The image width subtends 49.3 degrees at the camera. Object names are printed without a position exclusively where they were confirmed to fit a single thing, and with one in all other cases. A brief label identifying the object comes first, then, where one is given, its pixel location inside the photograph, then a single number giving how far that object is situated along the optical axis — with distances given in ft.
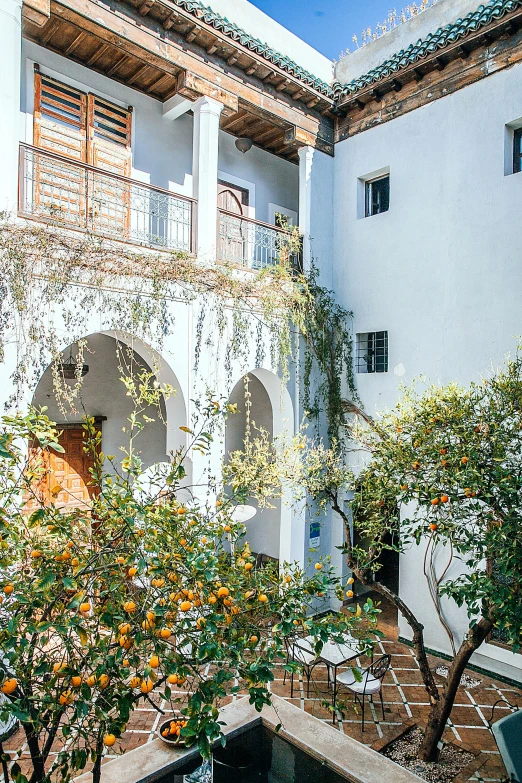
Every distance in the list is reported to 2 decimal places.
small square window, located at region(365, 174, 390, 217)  33.19
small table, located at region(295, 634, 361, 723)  22.11
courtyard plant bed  18.13
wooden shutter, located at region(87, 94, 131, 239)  27.76
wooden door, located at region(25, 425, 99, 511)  30.73
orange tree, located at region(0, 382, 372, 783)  7.60
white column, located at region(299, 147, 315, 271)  33.06
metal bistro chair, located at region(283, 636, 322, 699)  22.58
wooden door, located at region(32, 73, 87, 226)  25.70
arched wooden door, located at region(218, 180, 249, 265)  31.35
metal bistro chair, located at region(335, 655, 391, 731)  21.40
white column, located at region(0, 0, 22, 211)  20.72
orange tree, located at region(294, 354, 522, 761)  15.81
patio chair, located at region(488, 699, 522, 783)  14.11
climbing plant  21.09
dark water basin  15.16
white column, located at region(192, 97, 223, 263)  27.53
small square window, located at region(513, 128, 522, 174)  27.27
